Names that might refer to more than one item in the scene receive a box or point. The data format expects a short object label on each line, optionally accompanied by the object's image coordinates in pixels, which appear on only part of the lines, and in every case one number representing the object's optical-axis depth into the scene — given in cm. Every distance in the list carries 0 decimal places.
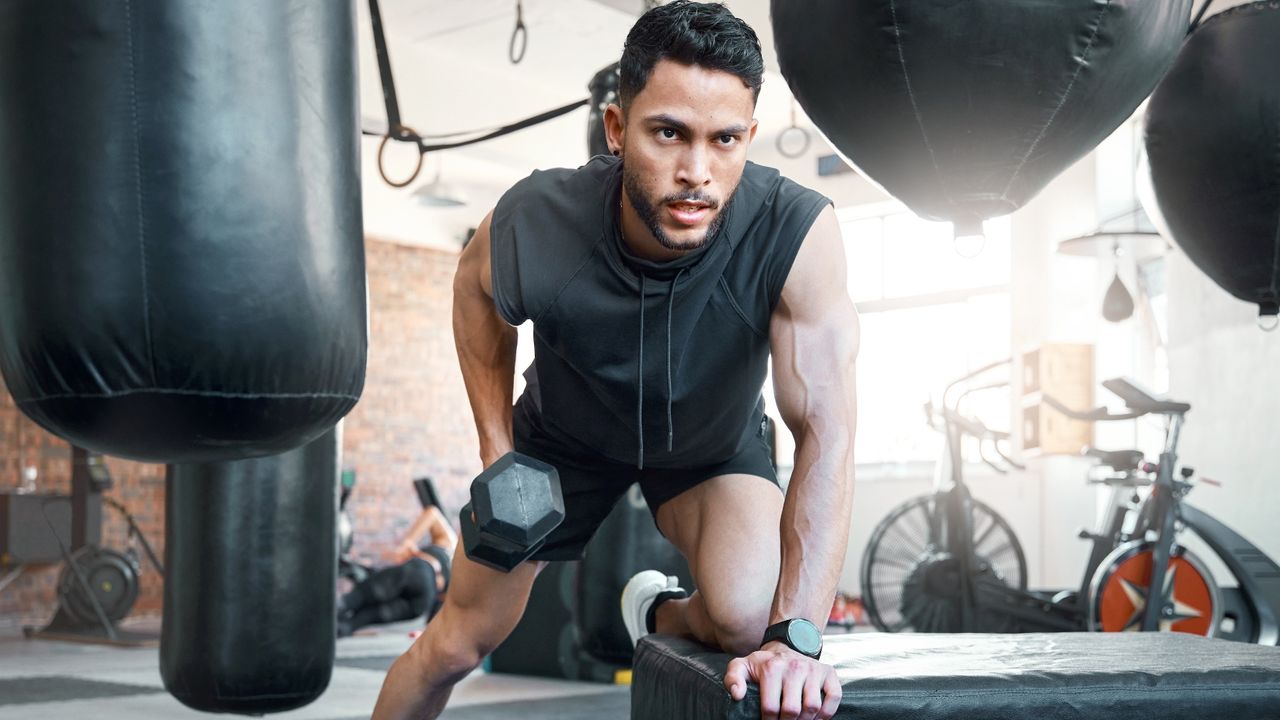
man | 154
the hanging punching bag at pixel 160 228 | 157
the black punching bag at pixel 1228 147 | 221
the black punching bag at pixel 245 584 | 266
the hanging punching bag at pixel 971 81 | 150
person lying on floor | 607
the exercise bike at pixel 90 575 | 660
